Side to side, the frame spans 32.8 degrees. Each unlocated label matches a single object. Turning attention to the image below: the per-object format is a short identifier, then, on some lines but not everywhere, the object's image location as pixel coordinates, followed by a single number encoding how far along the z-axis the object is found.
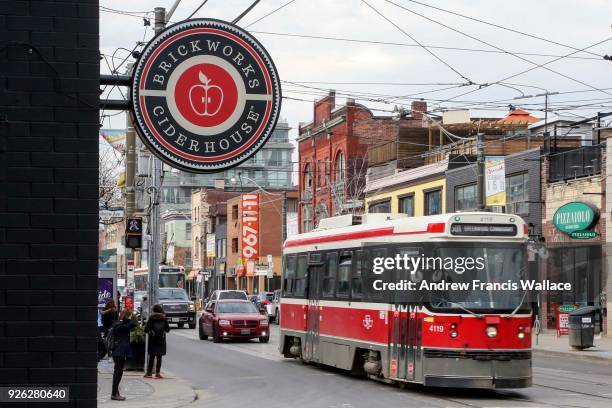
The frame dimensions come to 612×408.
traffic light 26.30
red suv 37.62
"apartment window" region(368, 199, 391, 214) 60.78
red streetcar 18.55
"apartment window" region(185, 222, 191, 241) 113.75
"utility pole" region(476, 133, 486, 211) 33.31
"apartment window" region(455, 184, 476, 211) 50.25
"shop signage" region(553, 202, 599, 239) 40.47
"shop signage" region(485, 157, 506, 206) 40.75
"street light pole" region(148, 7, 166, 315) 28.82
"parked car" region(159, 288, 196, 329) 49.84
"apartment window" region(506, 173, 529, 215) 46.53
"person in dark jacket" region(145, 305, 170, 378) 22.61
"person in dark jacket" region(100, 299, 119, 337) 24.17
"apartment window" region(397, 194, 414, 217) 57.69
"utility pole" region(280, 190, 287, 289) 62.44
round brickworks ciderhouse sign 6.88
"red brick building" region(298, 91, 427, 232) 67.94
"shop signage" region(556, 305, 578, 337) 38.62
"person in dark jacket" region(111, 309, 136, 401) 18.78
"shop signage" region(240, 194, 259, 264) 84.19
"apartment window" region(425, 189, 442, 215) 54.41
